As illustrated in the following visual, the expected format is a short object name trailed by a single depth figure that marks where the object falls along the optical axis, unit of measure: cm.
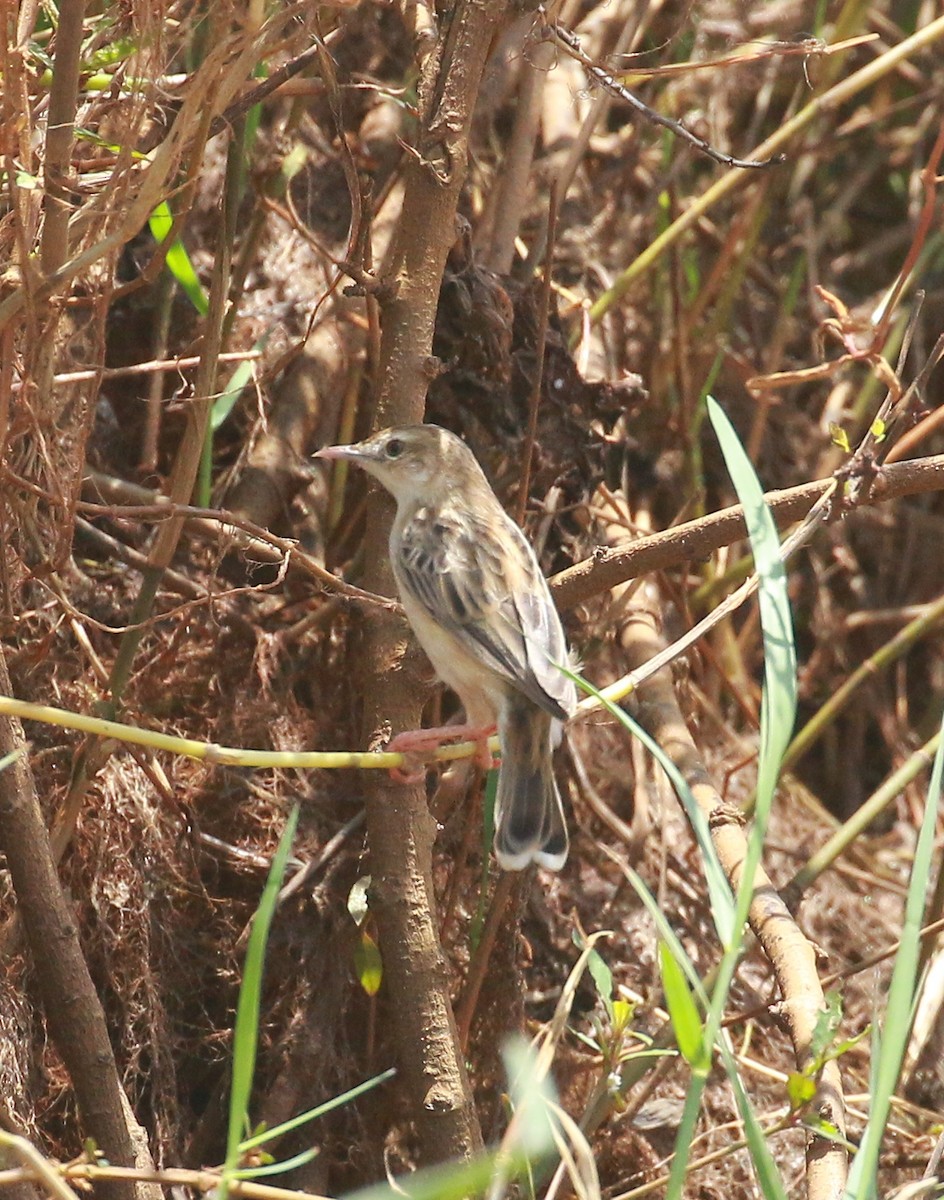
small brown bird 654
